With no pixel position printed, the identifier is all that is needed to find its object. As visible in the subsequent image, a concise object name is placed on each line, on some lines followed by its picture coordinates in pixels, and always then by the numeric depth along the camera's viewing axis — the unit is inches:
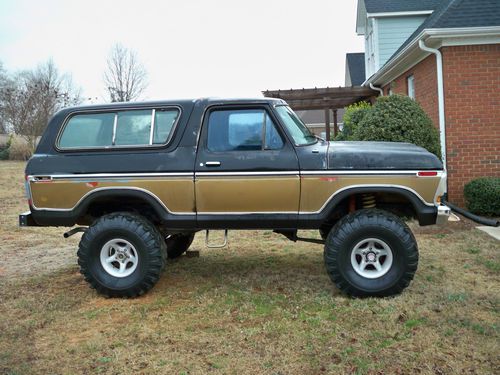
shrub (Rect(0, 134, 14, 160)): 1366.9
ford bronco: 189.9
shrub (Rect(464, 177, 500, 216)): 357.0
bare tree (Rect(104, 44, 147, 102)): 1251.2
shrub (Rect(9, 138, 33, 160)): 1267.2
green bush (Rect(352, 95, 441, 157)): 352.5
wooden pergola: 627.6
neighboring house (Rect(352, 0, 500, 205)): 391.2
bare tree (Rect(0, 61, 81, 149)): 1094.4
